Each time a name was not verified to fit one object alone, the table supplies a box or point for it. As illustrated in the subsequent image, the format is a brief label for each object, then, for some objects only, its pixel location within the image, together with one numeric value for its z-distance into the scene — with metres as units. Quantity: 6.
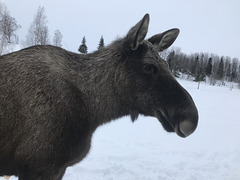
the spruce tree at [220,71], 91.31
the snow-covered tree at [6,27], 31.48
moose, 2.42
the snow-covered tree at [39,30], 34.97
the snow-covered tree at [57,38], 47.32
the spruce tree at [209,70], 86.56
